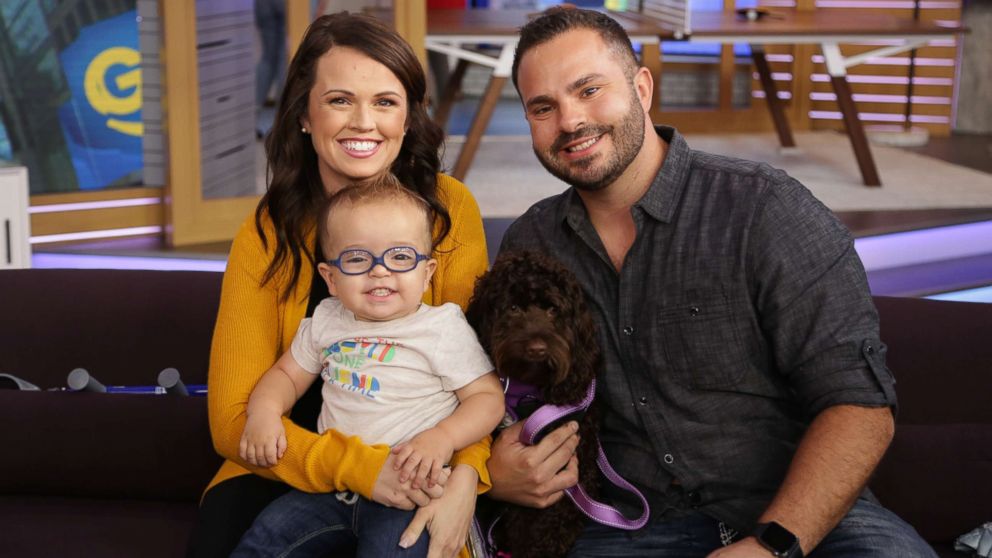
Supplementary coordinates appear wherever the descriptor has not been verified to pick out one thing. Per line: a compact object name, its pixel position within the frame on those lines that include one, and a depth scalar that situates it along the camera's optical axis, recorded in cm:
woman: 204
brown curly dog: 185
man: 190
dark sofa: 224
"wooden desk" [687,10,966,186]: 580
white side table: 392
